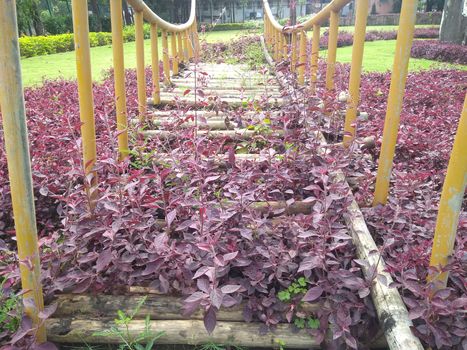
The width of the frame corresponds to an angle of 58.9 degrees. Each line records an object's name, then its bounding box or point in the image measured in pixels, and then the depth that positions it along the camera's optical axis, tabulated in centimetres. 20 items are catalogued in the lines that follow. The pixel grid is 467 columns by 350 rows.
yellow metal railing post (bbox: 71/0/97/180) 192
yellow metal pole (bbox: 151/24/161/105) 389
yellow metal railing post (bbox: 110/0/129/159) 255
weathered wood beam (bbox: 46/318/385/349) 163
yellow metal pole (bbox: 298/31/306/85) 430
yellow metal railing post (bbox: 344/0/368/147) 234
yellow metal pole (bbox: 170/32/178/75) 610
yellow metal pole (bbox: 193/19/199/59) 862
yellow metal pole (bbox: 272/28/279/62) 683
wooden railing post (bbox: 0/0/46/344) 127
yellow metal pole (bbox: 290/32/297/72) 452
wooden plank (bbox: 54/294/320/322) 171
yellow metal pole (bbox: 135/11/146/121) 329
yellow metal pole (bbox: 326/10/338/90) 303
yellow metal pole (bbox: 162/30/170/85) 459
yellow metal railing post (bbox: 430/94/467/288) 138
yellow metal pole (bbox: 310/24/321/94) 363
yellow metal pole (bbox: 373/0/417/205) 185
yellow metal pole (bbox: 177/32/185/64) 700
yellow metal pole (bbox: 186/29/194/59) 836
